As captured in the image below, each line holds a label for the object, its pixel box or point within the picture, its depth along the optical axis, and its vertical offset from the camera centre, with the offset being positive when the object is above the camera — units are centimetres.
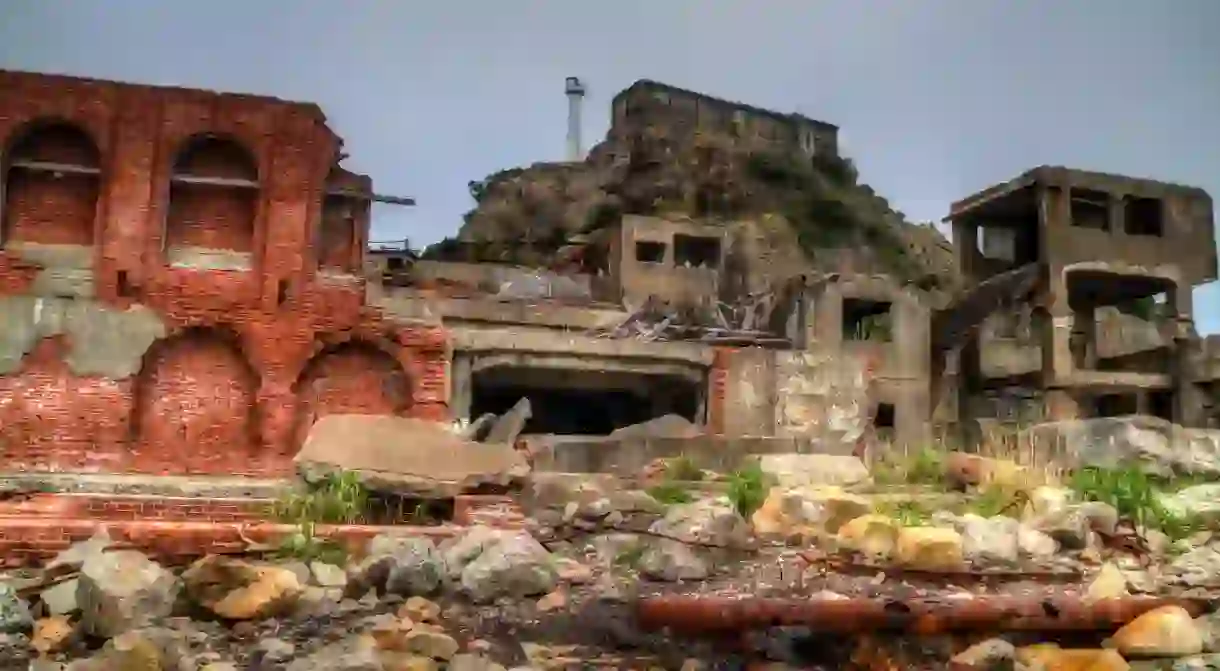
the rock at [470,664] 509 -124
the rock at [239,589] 587 -103
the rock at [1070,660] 567 -125
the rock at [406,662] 507 -124
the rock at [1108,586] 673 -98
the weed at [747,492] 871 -52
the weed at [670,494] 903 -57
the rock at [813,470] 1035 -36
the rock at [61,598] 581 -110
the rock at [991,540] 725 -73
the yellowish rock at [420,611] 601 -115
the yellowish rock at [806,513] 809 -64
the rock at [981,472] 932 -29
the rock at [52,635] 541 -124
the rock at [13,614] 537 -111
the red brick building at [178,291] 1334 +181
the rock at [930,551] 705 -80
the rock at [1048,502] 809 -48
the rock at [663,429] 1356 +5
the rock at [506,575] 645 -97
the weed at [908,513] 793 -63
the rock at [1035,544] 747 -77
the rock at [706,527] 764 -74
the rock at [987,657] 562 -125
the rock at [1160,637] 593 -115
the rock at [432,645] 535 -120
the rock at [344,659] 491 -121
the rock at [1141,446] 1059 +1
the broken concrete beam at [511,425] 1342 +5
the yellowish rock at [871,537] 731 -74
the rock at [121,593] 552 -102
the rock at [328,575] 646 -101
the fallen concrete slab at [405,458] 821 -29
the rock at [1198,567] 729 -91
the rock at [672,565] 692 -94
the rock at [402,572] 641 -97
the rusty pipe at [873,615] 577 -105
